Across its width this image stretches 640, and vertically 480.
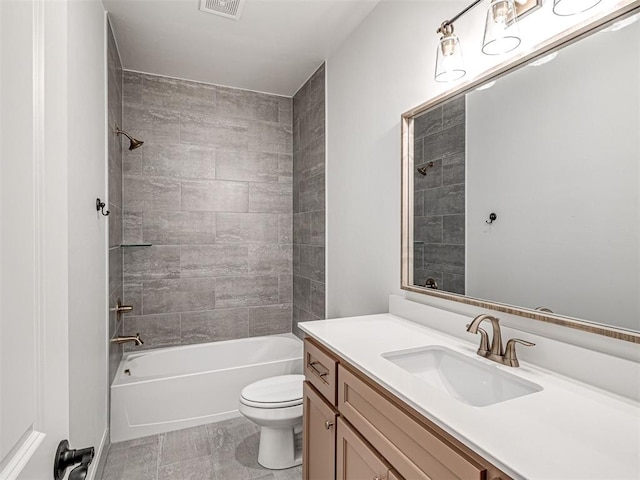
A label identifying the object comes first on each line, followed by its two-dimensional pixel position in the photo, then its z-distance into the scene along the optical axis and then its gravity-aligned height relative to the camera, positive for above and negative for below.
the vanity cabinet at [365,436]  0.82 -0.58
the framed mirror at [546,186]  0.97 +0.18
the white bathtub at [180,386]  2.35 -1.06
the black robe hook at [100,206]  1.84 +0.17
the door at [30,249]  0.50 -0.02
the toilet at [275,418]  1.96 -0.99
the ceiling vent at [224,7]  2.00 +1.32
